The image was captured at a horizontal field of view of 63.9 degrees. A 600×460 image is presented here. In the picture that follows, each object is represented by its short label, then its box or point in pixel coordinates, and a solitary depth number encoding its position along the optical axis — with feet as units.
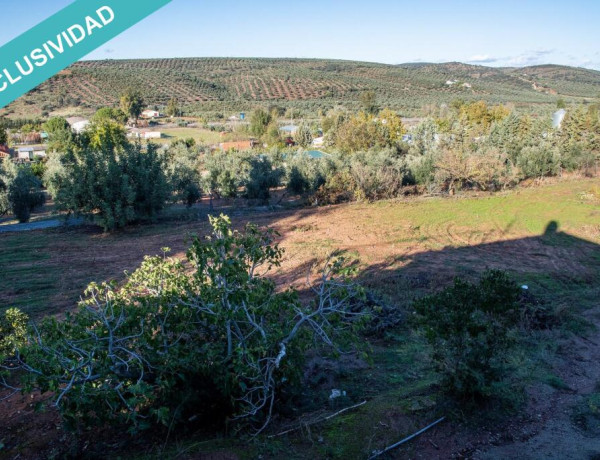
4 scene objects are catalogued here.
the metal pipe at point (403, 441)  15.89
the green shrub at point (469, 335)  18.19
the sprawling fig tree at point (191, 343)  14.87
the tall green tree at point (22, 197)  72.90
